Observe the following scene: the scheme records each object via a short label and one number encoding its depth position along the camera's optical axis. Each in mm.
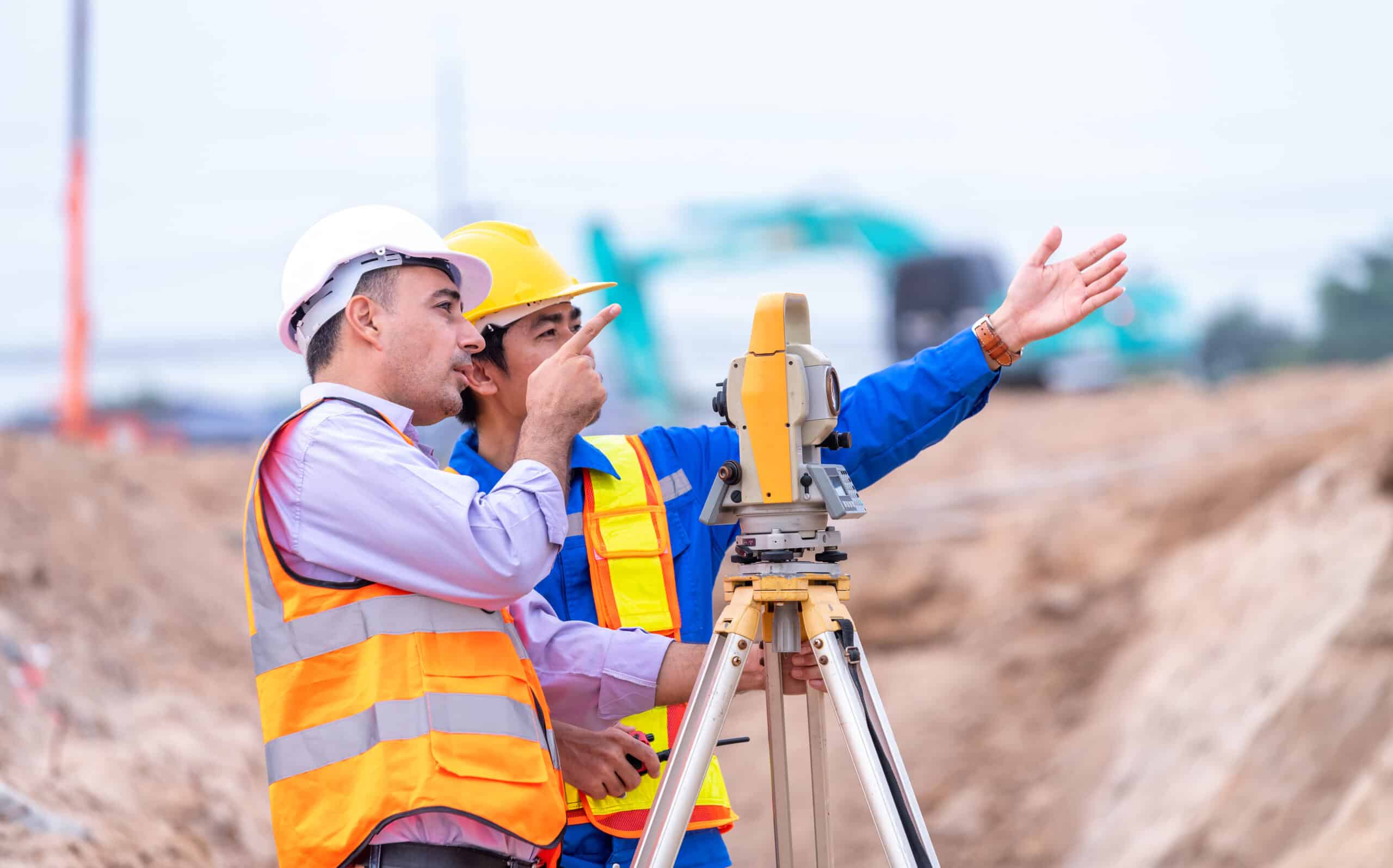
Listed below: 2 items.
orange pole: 32625
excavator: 38062
